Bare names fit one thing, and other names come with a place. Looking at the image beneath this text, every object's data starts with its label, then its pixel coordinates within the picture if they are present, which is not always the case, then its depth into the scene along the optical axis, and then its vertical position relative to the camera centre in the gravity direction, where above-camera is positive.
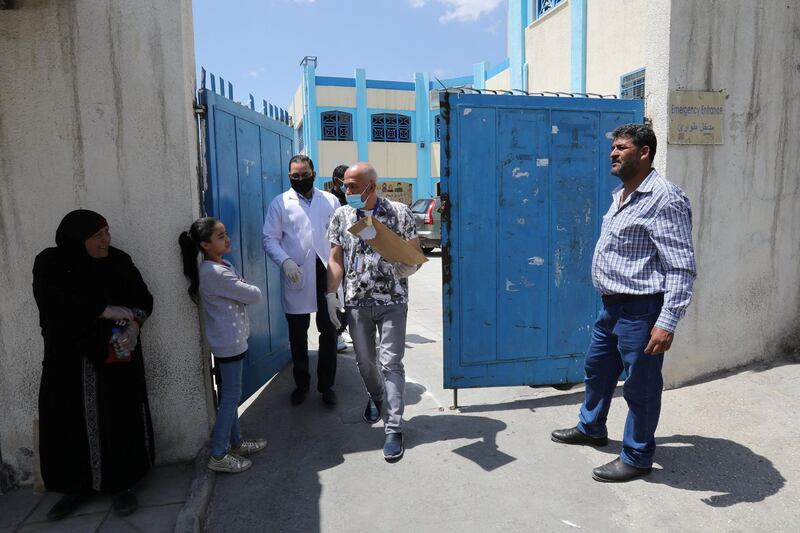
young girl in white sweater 2.99 -0.58
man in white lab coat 4.08 -0.38
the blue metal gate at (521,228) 3.87 -0.18
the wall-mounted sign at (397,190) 24.50 +0.70
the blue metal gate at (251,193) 3.51 +0.11
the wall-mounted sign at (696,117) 4.00 +0.63
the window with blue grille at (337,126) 23.22 +3.46
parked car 13.49 -0.50
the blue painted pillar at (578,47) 9.72 +2.86
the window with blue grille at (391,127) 23.92 +3.48
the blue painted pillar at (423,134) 23.94 +3.17
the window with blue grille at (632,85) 8.48 +1.89
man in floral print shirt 3.37 -0.49
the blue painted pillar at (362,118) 23.14 +3.80
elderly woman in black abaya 2.63 -0.77
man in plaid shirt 2.70 -0.39
